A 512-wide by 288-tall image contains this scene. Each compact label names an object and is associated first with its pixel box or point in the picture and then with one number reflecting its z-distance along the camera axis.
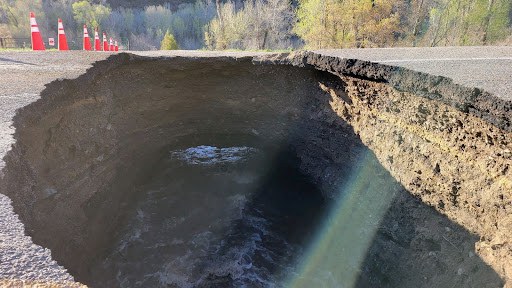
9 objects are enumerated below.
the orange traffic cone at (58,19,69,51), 8.64
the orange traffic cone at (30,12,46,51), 7.73
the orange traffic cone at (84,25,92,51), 10.58
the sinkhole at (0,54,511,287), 3.30
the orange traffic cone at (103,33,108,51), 14.66
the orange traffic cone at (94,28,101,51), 12.02
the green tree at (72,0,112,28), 42.31
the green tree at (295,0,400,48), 20.12
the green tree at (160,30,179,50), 23.67
